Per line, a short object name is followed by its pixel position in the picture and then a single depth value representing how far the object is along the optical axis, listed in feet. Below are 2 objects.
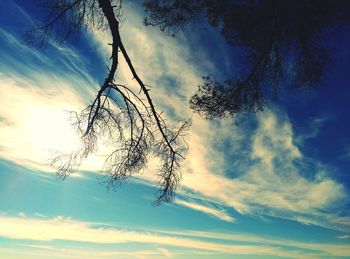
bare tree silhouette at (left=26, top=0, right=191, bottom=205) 14.10
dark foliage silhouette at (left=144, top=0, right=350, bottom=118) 21.88
